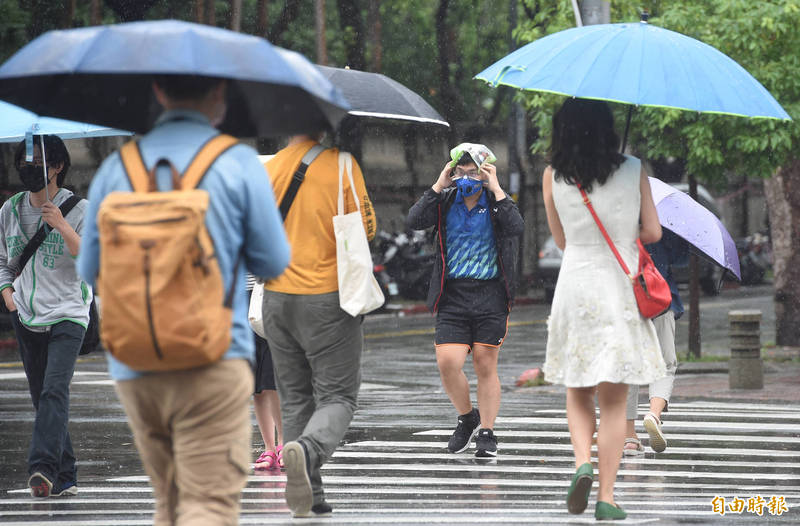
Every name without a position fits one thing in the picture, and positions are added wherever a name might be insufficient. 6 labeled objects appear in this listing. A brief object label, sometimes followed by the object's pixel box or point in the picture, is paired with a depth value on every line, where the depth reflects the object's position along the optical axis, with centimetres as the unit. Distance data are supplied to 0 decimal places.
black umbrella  1419
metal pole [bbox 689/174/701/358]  3256
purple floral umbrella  1722
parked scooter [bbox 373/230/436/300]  5797
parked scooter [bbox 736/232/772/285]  7087
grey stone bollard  2623
